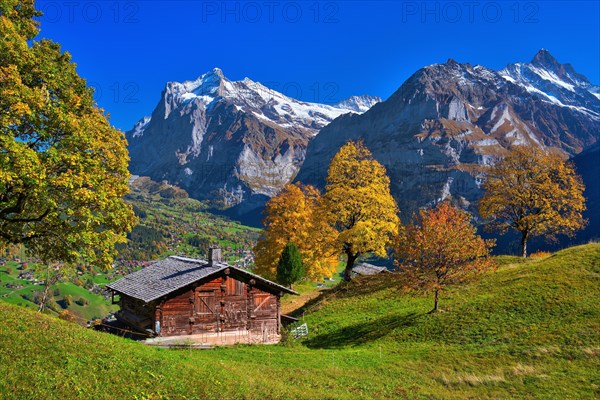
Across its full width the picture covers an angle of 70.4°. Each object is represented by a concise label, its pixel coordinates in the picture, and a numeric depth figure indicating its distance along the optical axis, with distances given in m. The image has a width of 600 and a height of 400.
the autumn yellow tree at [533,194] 47.16
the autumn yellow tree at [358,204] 42.41
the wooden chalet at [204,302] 34.94
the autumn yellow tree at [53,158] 18.14
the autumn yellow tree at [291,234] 52.84
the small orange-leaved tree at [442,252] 33.78
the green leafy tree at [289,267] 48.25
